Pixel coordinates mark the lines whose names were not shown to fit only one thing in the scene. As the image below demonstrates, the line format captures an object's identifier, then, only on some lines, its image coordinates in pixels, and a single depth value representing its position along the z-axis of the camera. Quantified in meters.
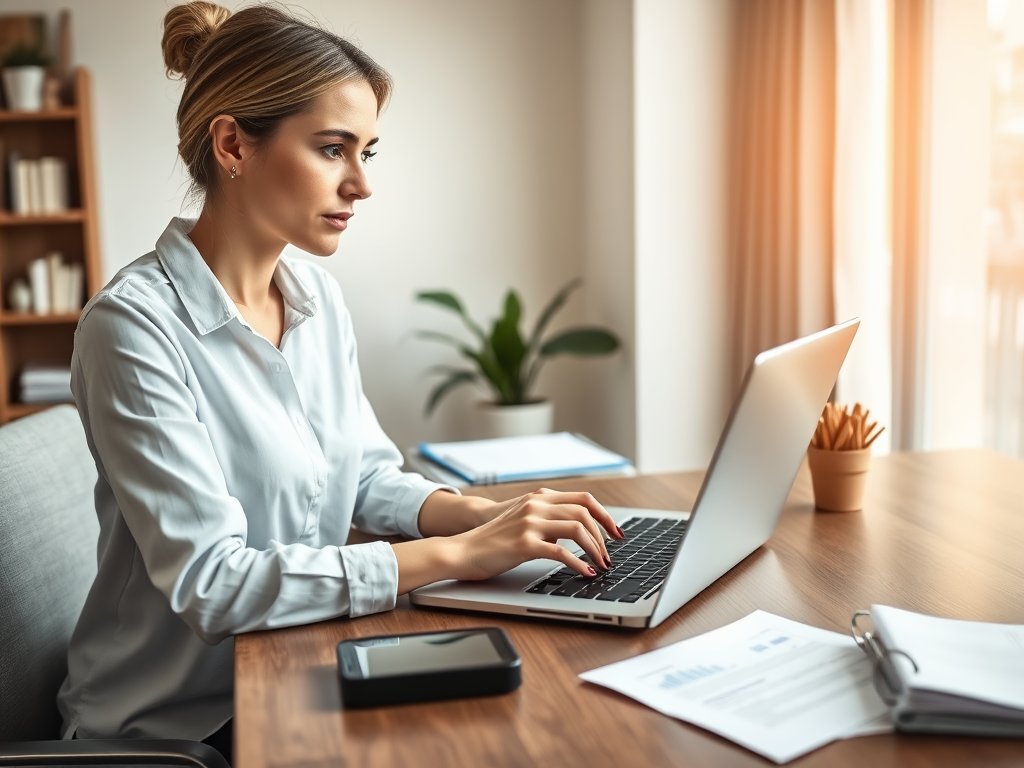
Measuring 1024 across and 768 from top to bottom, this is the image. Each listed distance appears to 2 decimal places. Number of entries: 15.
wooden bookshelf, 3.24
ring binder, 0.69
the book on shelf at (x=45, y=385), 3.29
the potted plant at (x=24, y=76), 3.18
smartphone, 0.76
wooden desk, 0.68
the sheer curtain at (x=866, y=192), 2.56
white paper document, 0.70
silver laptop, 0.87
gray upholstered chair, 1.12
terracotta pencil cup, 1.26
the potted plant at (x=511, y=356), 3.30
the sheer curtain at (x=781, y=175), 2.80
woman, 0.96
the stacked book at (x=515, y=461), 1.59
